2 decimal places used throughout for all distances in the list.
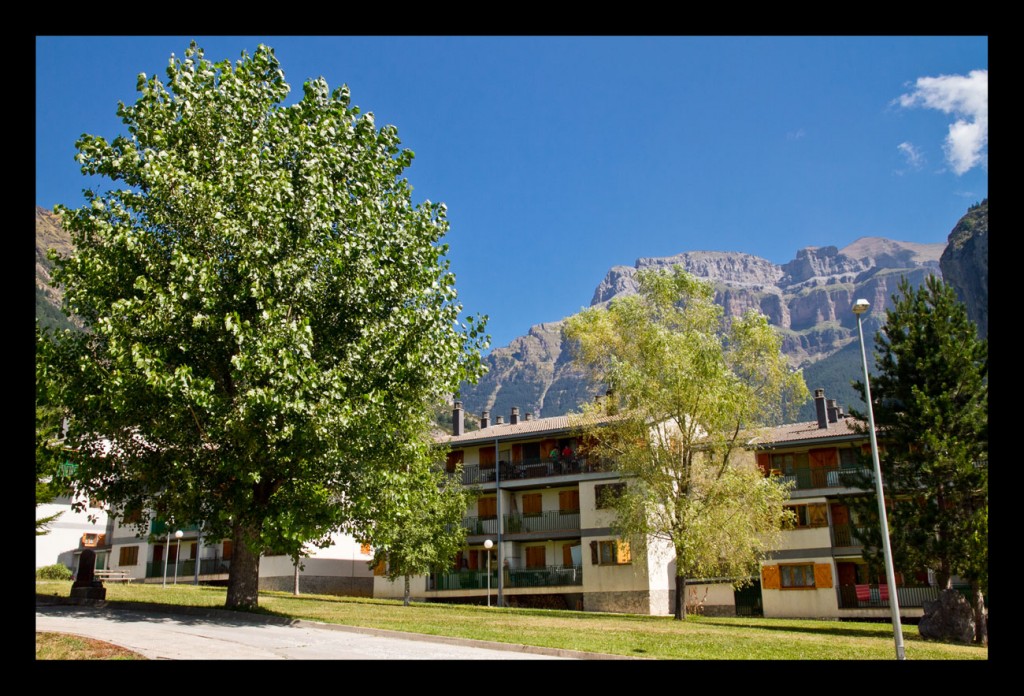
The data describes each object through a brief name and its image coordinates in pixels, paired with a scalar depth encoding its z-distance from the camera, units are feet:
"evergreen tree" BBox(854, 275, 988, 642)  92.07
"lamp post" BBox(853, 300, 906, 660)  58.44
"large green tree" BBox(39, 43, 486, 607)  60.29
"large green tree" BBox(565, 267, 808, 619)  103.50
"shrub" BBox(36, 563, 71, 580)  147.84
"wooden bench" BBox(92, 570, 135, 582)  151.40
